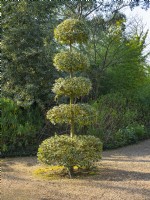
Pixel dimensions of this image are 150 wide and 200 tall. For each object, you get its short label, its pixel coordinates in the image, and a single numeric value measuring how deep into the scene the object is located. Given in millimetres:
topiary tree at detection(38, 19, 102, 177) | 6164
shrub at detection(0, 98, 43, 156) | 8797
